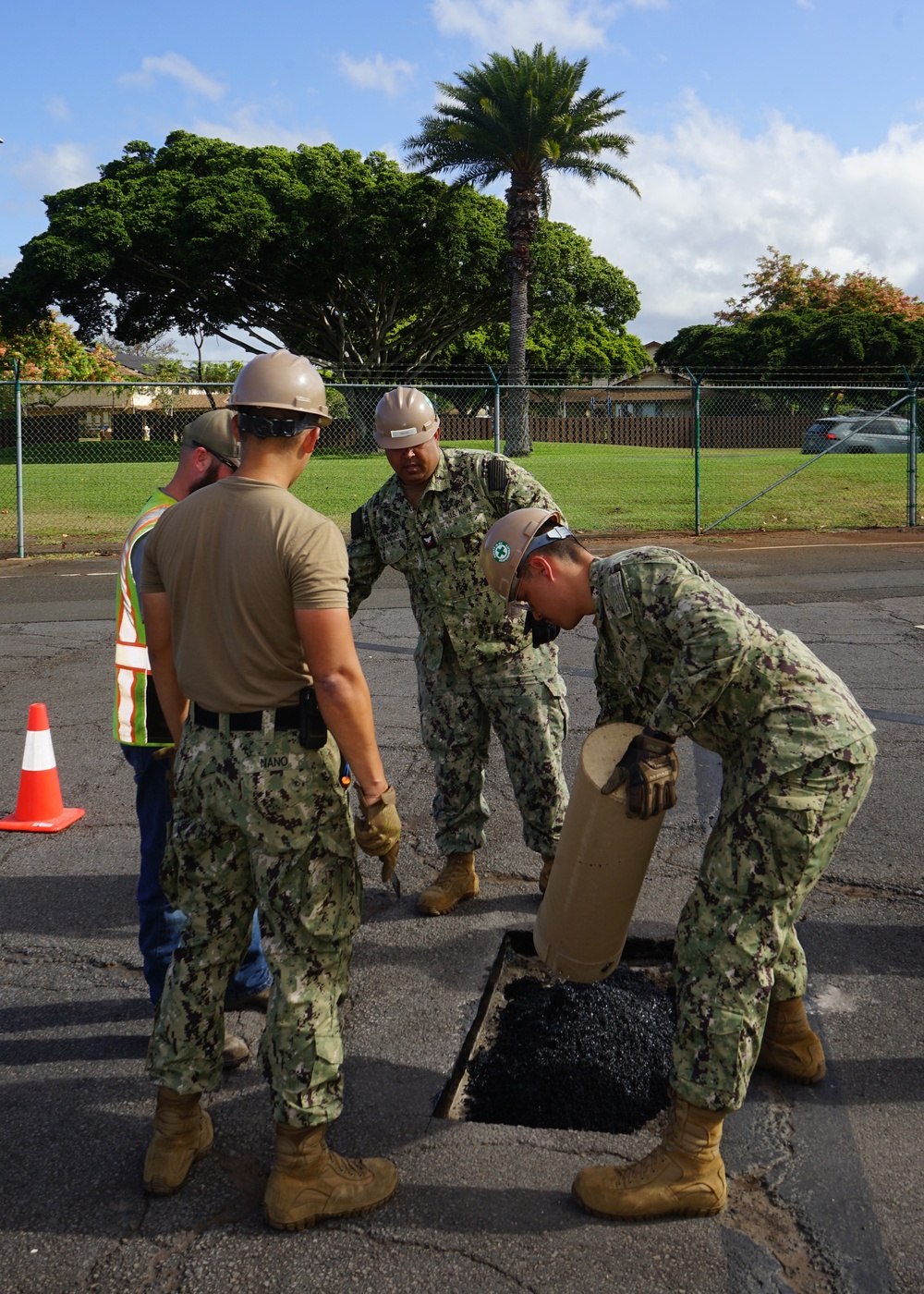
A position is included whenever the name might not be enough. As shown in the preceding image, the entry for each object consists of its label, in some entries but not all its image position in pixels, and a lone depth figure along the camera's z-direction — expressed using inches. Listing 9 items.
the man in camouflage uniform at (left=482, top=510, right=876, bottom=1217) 103.4
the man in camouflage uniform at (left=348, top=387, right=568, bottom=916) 167.6
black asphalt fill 126.1
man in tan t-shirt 101.4
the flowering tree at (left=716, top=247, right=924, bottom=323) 2096.5
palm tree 1177.4
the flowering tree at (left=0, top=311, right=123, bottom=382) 1605.6
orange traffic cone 208.1
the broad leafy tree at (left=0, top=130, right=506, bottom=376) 1369.3
